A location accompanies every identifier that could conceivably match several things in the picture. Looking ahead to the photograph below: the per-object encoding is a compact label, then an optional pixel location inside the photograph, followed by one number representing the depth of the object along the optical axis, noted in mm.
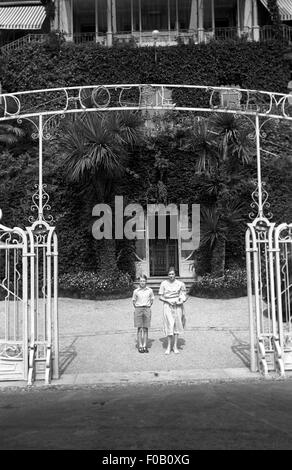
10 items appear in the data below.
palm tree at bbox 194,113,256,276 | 14336
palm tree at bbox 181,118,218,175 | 15094
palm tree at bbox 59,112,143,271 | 13977
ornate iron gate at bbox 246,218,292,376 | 7617
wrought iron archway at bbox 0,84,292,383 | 7418
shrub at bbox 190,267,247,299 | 13945
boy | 8922
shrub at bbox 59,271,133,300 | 14008
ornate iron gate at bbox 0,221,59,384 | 7355
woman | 8798
